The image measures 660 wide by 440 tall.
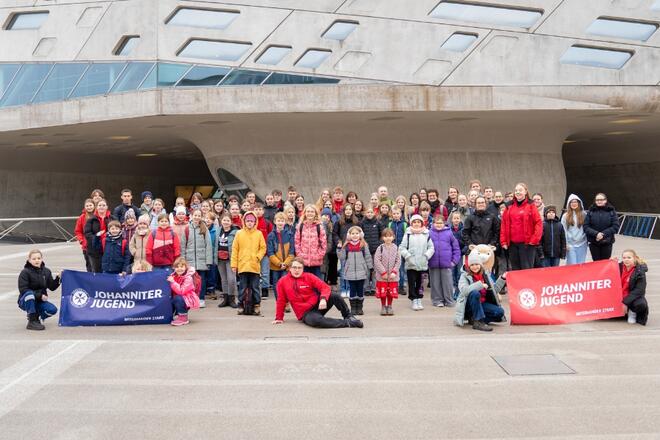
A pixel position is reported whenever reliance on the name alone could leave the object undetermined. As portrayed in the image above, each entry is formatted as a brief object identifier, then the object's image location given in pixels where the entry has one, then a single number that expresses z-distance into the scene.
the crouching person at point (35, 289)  9.74
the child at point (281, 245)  11.60
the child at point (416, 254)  11.12
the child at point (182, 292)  10.14
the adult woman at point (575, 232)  12.31
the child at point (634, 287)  9.61
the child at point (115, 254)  11.45
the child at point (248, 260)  10.70
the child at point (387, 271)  10.73
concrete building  21.36
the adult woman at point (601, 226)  11.91
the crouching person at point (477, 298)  9.55
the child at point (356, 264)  10.63
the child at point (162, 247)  11.12
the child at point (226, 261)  11.50
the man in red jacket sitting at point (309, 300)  9.69
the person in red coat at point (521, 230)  11.30
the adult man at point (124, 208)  13.09
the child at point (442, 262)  11.25
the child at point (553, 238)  11.97
